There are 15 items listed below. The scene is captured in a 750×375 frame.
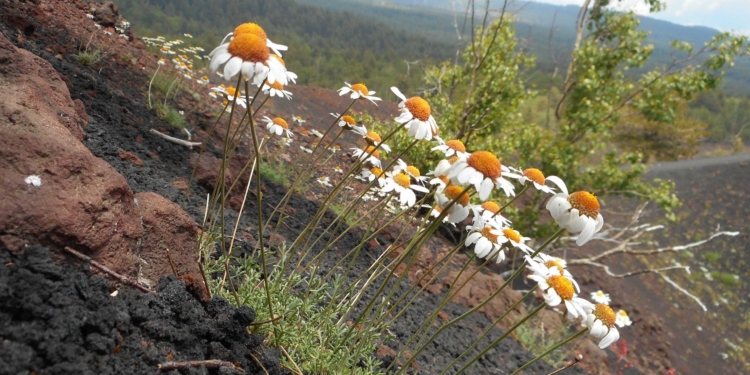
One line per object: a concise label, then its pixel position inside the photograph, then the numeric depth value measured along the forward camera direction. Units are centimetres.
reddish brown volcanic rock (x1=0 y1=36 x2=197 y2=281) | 17
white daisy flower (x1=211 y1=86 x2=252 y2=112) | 37
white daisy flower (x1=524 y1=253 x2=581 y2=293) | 21
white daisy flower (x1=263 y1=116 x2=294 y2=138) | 36
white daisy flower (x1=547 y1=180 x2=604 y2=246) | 19
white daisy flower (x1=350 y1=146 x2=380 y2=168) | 25
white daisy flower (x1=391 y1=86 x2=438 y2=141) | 21
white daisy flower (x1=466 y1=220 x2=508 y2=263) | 24
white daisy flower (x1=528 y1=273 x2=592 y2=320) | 20
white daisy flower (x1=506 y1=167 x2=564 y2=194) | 21
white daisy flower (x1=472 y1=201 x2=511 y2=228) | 22
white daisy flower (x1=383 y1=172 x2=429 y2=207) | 25
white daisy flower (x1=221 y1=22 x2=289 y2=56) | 18
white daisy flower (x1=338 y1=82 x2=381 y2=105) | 29
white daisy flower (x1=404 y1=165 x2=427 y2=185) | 28
